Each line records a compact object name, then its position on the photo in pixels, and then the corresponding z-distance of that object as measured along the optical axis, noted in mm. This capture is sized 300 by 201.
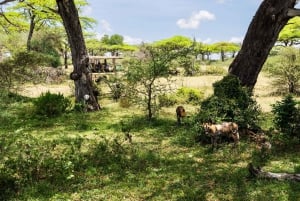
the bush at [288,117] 8867
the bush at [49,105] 13476
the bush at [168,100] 15974
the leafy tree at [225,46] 67938
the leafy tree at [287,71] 21453
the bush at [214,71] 37469
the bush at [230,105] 9320
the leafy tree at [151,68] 12156
